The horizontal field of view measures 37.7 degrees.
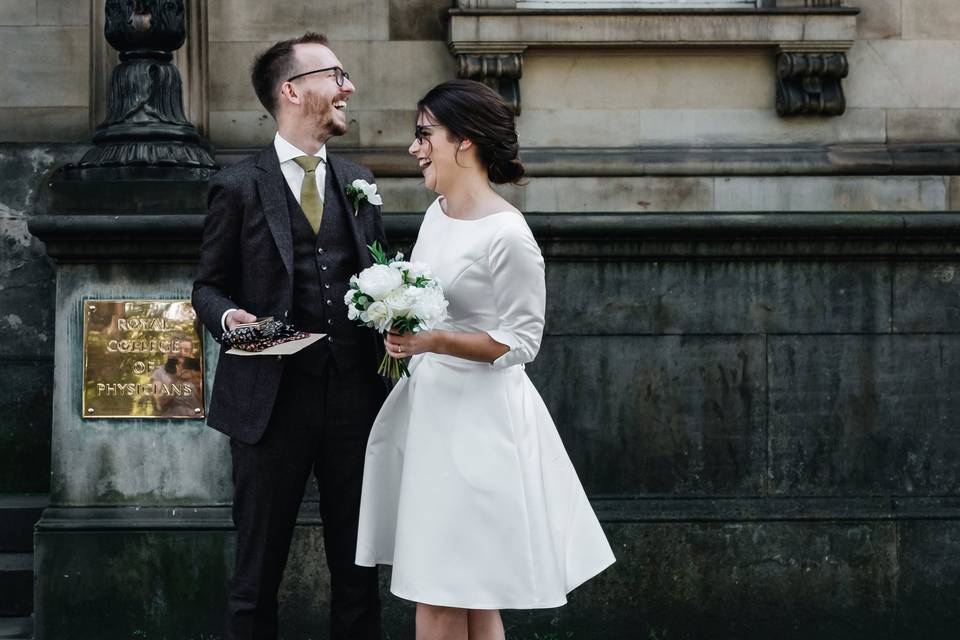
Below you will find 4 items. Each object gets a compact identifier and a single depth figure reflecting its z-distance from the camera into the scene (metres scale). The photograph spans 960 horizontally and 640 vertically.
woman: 4.39
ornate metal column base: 6.62
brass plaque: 6.50
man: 4.66
